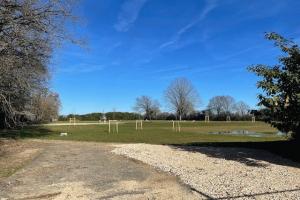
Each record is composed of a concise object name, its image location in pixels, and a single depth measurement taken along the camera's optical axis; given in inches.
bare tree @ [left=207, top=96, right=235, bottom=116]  2588.5
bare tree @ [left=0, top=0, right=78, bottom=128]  327.9
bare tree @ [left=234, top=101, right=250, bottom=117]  2488.9
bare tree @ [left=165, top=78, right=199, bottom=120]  2436.7
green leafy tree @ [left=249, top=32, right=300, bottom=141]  284.0
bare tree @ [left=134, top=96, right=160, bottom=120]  2611.5
